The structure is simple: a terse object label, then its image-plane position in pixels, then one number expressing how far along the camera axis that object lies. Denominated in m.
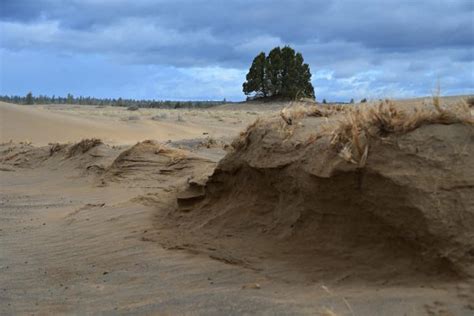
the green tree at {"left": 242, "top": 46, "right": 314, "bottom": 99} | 34.28
